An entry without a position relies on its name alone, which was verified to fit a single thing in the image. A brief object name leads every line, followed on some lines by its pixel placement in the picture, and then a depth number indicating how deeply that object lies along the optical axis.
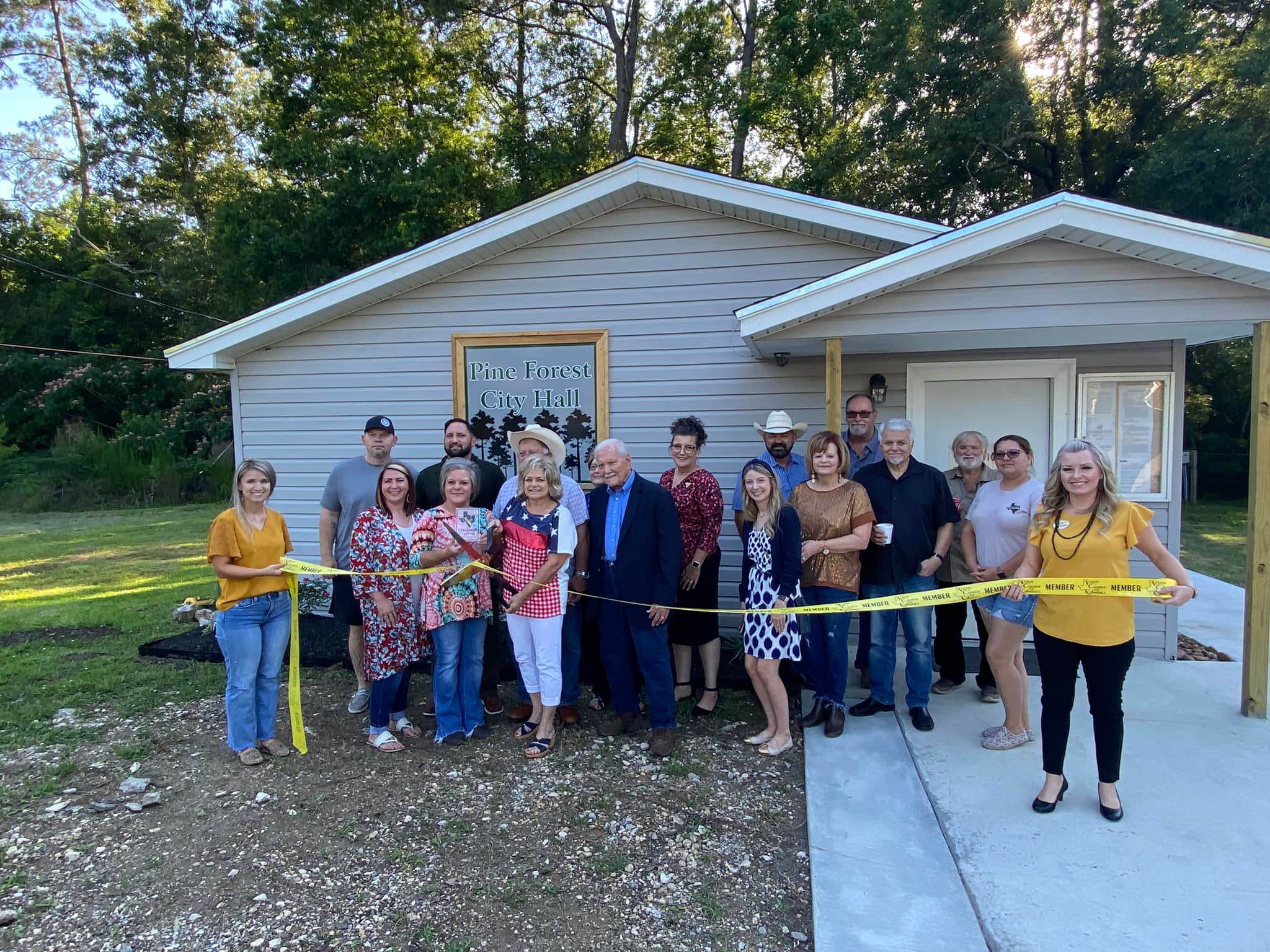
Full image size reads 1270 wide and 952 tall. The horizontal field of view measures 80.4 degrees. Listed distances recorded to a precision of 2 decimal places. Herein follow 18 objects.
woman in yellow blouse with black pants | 3.05
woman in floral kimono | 3.97
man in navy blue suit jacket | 3.98
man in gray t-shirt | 4.65
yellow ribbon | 3.06
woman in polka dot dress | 3.81
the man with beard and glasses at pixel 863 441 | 4.88
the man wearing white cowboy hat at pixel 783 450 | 4.64
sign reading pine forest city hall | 6.34
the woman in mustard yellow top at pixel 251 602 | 3.77
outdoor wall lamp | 5.72
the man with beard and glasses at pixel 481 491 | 4.65
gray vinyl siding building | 4.16
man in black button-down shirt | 4.07
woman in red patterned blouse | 4.32
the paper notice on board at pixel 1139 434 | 5.41
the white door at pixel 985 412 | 5.58
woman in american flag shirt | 3.91
